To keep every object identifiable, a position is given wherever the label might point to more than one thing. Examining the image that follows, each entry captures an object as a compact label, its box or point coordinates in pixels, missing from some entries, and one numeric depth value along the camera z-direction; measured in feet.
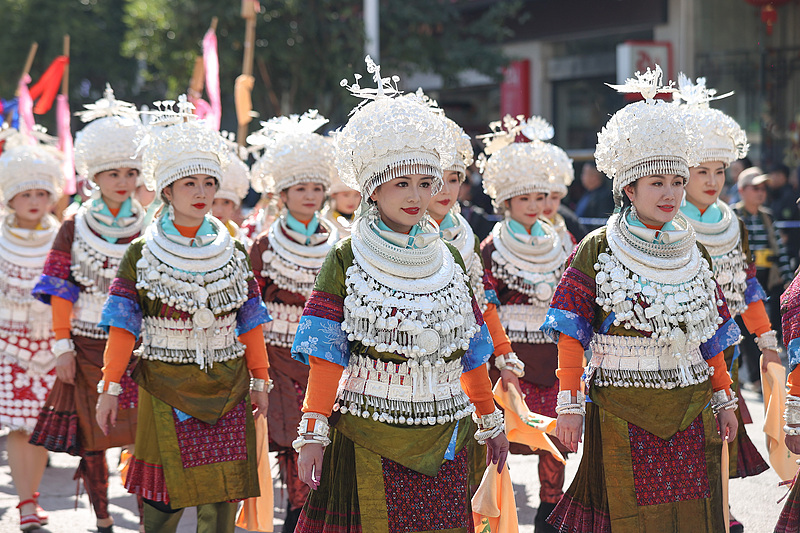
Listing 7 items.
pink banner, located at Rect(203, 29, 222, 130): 49.53
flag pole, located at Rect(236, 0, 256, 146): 57.16
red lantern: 97.71
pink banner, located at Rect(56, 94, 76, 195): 50.67
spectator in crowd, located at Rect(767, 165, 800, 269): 71.82
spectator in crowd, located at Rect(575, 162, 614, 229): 79.41
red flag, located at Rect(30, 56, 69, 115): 59.94
